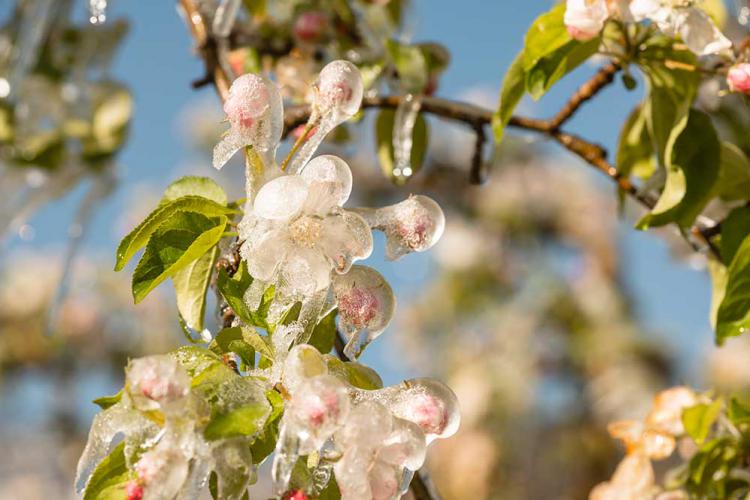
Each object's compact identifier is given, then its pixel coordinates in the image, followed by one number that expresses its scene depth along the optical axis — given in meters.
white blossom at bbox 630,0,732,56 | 1.09
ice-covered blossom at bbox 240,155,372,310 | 0.99
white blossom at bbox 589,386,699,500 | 1.14
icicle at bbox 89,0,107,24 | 1.25
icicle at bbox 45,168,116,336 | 1.45
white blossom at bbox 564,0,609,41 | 1.10
